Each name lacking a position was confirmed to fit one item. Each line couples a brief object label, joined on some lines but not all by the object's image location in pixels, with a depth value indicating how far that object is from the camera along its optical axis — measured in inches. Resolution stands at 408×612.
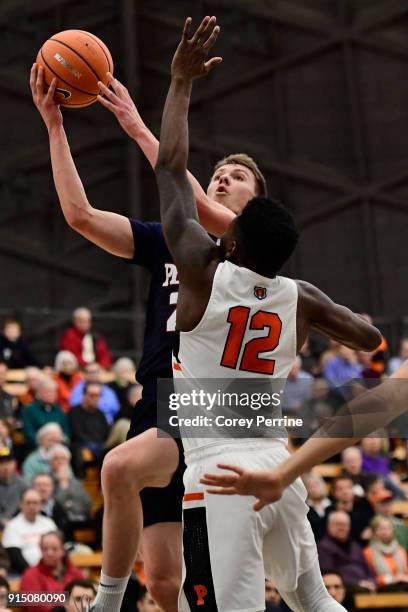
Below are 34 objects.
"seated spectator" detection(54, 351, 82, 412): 564.3
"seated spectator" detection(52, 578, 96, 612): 228.8
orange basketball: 215.2
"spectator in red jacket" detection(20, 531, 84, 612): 343.9
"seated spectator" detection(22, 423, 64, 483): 454.3
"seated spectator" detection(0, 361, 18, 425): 500.4
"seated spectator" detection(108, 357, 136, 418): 551.0
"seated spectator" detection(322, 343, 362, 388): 585.6
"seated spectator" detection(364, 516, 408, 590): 419.8
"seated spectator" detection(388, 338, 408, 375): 610.2
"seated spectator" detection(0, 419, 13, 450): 444.5
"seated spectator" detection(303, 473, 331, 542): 431.5
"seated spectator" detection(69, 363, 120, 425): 530.3
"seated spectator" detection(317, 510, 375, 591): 408.8
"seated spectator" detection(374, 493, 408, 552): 439.5
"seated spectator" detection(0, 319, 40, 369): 592.7
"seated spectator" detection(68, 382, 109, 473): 498.0
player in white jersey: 162.6
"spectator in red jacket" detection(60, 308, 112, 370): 617.3
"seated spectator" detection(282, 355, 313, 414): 460.8
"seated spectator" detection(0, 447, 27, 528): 422.6
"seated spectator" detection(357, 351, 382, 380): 577.7
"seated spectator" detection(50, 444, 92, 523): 438.6
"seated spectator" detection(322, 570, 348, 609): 366.0
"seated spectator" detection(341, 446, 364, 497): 486.9
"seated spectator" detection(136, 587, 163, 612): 336.2
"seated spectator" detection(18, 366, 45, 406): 521.1
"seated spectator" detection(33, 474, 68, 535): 421.1
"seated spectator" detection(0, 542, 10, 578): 352.4
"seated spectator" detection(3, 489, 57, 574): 396.8
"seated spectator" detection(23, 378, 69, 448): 497.4
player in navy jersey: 200.2
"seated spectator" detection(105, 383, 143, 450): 486.3
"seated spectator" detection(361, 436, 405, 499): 514.0
